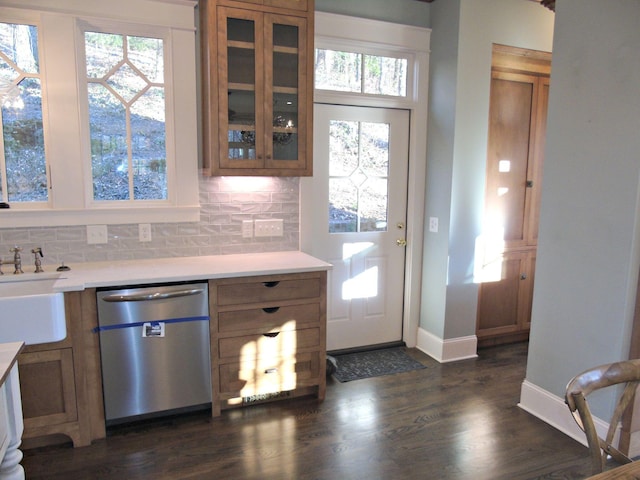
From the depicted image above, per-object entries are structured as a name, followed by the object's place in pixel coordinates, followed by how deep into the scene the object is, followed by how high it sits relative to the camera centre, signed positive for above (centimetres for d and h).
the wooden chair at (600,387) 121 -58
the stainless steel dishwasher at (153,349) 243 -95
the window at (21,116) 260 +32
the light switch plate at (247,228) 317 -36
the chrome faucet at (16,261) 251 -48
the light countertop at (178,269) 240 -54
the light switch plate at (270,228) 320 -36
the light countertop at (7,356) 124 -54
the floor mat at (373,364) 331 -140
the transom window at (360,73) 335 +77
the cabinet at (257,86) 268 +53
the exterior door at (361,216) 346 -31
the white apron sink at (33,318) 211 -68
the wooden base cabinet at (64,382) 230 -105
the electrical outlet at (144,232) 291 -36
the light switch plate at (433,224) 357 -36
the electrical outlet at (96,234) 280 -37
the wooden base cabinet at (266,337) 264 -95
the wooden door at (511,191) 358 -10
